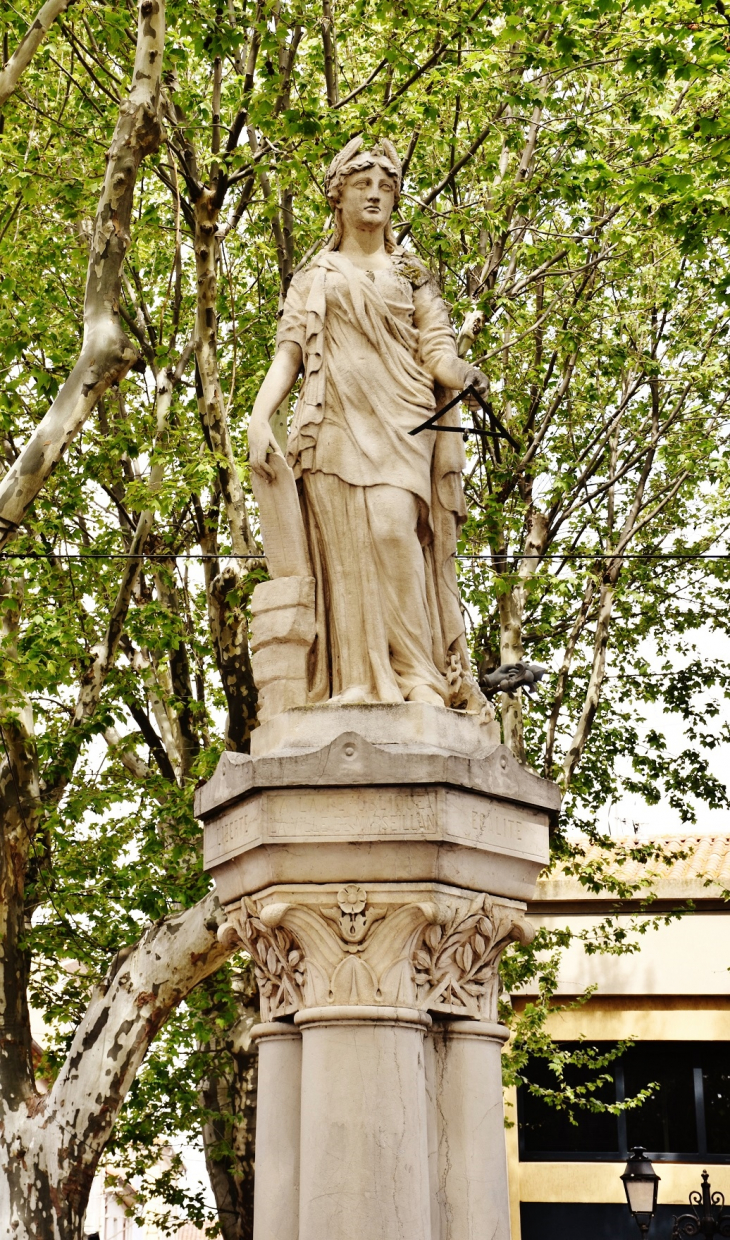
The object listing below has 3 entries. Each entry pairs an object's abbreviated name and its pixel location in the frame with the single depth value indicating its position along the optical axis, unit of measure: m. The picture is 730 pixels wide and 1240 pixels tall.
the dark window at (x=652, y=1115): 21.92
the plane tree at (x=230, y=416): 10.55
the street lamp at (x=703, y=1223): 13.38
